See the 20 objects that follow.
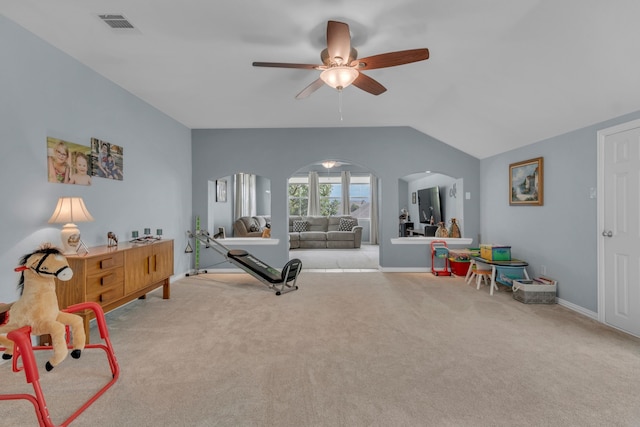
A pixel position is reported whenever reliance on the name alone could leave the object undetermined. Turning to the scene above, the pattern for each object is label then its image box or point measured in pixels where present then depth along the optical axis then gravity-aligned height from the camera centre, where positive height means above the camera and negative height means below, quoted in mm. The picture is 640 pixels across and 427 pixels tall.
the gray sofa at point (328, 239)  9266 -740
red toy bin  5422 -953
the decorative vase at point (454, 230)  5918 -317
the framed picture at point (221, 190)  7708 +650
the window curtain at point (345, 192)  10656 +784
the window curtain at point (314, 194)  10594 +720
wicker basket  3842 -1014
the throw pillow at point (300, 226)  9828 -365
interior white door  2910 -157
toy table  4277 -737
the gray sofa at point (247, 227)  7773 -324
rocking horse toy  1877 -554
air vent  2518 +1642
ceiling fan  2330 +1296
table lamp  2736 -18
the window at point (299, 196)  10977 +676
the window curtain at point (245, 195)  8812 +618
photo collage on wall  2905 +585
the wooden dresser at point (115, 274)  2684 -599
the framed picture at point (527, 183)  4148 +446
